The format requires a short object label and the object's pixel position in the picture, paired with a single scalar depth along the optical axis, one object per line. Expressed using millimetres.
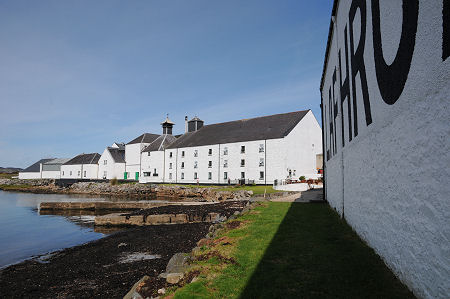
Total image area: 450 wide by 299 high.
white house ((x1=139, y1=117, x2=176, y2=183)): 55281
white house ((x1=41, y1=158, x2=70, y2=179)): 83250
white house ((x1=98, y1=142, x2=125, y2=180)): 64625
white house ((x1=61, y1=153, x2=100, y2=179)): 71125
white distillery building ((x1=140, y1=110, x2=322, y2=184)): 39312
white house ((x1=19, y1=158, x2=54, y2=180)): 85812
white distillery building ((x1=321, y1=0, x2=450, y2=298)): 2877
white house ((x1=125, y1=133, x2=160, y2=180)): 60844
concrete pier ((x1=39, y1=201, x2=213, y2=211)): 25812
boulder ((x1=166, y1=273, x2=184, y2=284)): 5359
